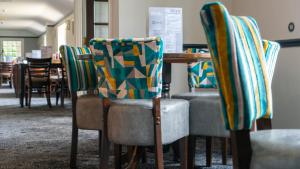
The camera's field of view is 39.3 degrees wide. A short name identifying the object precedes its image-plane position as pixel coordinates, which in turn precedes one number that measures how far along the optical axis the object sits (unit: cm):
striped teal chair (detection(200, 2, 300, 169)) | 107
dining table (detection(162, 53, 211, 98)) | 242
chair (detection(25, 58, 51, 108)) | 713
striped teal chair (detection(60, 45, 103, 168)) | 265
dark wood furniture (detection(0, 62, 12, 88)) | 1450
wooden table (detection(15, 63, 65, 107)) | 744
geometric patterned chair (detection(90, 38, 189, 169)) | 207
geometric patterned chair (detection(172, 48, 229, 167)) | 247
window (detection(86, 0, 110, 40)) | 752
